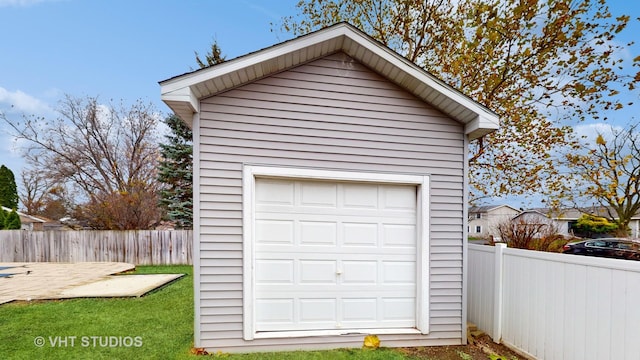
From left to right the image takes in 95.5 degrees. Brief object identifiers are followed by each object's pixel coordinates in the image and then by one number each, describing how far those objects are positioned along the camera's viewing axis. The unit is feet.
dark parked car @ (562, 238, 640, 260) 34.82
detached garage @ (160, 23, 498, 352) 12.50
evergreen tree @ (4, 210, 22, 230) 49.43
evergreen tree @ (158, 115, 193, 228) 43.98
